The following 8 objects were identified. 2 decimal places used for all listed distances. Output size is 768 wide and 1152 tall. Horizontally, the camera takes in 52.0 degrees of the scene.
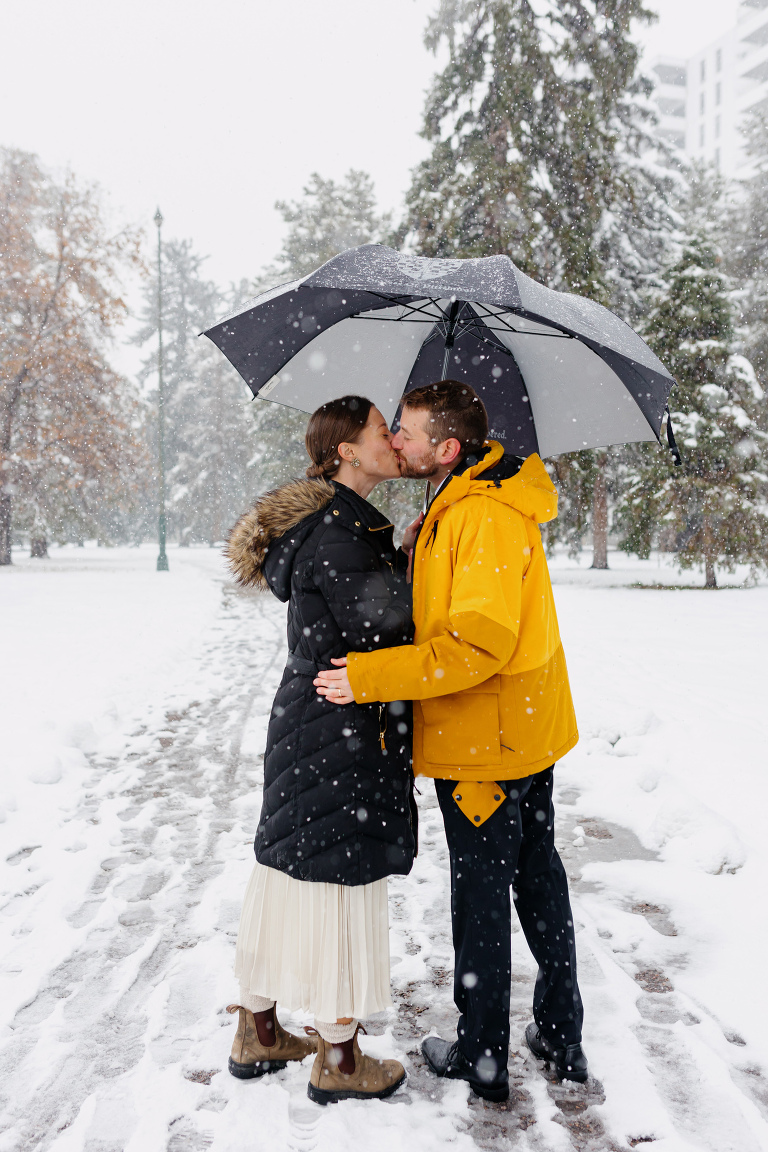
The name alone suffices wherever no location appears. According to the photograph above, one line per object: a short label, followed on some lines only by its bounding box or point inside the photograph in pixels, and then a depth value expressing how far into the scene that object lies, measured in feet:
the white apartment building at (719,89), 249.55
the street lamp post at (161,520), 86.79
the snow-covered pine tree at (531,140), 53.42
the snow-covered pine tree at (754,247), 87.66
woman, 7.81
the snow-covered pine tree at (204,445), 176.76
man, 7.43
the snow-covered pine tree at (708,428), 60.80
